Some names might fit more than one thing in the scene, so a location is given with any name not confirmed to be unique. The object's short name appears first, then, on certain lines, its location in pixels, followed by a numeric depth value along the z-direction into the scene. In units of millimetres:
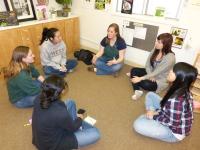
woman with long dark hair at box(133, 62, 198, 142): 1567
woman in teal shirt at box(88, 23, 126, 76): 2965
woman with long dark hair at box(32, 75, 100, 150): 1331
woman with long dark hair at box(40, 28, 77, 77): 2730
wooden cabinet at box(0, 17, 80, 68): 2811
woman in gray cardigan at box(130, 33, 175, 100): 2396
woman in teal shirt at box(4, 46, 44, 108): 1975
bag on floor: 3453
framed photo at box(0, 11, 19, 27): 2799
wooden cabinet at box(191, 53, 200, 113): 2359
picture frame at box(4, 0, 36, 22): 2984
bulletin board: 3002
